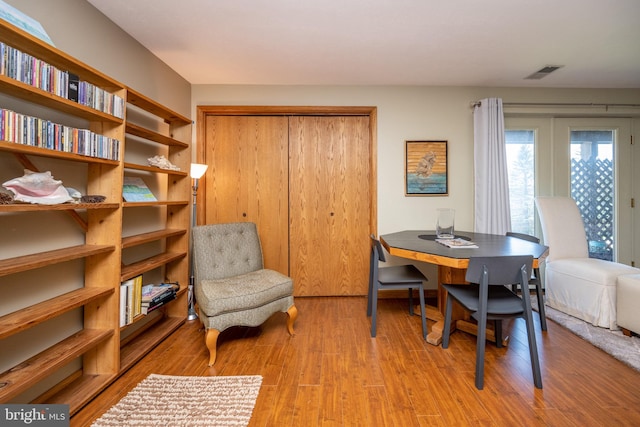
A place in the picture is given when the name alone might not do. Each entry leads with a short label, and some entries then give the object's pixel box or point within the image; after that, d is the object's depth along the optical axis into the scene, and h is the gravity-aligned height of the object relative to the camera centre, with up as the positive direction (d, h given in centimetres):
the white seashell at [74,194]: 147 +12
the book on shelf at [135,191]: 197 +19
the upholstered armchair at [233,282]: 193 -55
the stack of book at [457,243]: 208 -21
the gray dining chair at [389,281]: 222 -54
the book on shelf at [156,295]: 199 -63
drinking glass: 251 -5
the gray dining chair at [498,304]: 160 -51
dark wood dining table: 185 -25
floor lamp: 257 +6
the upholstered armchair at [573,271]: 231 -49
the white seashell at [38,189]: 122 +12
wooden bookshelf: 123 -21
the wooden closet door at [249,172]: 315 +50
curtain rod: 311 +129
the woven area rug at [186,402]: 138 -104
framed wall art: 313 +57
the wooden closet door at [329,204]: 318 +14
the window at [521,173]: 327 +52
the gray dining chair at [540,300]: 228 -71
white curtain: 302 +50
